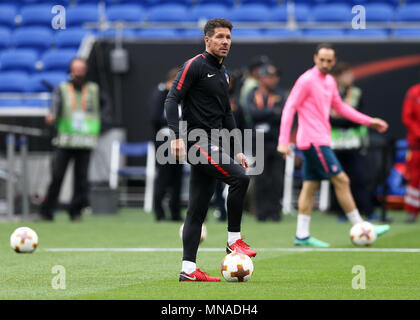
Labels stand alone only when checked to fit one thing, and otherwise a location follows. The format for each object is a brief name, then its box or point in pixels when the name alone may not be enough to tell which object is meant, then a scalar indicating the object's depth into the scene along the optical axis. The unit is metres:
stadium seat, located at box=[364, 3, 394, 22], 20.12
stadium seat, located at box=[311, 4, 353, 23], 20.25
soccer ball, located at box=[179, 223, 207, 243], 10.51
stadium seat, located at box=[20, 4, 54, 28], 21.86
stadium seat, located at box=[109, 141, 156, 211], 18.08
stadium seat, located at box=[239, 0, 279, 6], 21.17
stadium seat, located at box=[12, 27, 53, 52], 21.06
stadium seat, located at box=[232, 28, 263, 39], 19.45
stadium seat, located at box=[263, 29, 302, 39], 19.27
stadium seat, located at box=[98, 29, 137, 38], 19.22
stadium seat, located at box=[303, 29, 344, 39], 19.31
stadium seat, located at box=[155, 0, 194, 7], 21.53
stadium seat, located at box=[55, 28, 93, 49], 20.41
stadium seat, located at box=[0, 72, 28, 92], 19.55
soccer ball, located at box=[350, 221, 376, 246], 10.45
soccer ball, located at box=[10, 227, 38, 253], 9.68
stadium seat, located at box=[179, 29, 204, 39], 19.38
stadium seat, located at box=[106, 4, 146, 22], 20.95
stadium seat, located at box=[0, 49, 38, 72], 20.27
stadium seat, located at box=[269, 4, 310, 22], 20.17
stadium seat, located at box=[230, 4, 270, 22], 20.42
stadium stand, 19.23
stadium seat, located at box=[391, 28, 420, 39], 18.98
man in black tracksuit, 7.14
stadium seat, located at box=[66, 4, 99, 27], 21.45
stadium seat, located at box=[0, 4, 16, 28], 22.14
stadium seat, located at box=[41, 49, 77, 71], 19.70
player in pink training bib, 10.47
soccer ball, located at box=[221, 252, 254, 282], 7.08
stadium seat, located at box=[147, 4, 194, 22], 20.77
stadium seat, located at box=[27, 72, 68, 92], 19.09
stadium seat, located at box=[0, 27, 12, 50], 21.42
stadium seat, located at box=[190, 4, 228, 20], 20.58
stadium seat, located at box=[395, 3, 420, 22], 19.77
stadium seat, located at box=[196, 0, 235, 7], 21.30
